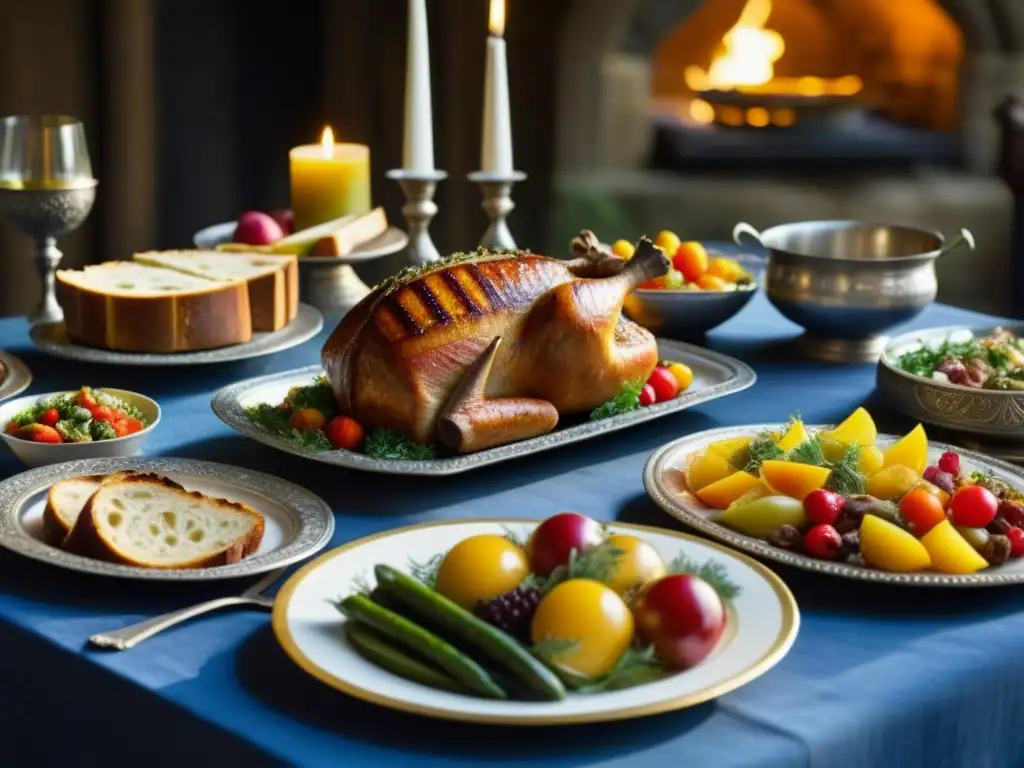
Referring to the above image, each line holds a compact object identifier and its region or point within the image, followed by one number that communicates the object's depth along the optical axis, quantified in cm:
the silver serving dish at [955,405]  186
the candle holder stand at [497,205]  238
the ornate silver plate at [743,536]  156
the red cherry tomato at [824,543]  159
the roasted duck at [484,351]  179
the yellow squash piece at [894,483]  165
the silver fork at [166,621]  148
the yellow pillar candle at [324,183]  238
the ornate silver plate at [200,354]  203
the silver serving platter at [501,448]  175
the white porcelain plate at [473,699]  139
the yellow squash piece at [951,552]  157
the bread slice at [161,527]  158
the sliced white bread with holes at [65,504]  161
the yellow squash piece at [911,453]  170
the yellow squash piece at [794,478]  165
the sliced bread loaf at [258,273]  215
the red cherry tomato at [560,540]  151
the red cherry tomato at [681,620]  143
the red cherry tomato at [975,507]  159
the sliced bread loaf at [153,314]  205
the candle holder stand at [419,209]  235
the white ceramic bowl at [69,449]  176
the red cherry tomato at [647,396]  194
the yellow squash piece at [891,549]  157
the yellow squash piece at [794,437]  173
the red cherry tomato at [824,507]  161
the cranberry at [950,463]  172
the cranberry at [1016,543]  159
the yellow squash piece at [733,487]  168
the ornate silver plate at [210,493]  156
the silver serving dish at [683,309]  217
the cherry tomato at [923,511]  159
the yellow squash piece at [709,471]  171
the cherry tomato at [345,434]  179
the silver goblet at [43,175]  212
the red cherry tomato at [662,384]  196
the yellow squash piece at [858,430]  174
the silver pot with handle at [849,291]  213
